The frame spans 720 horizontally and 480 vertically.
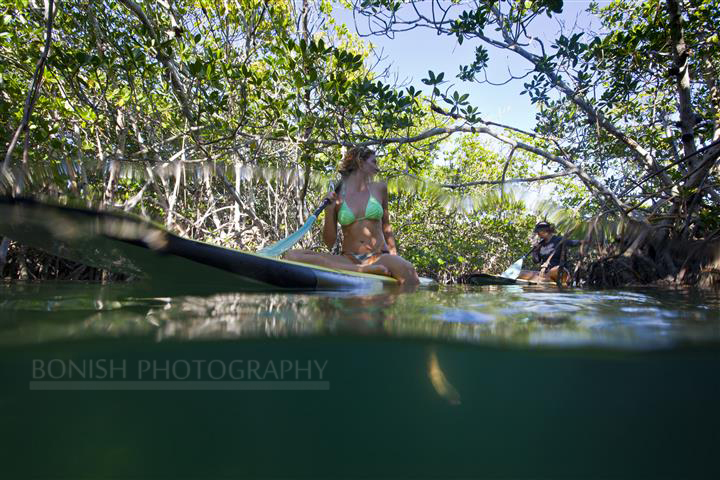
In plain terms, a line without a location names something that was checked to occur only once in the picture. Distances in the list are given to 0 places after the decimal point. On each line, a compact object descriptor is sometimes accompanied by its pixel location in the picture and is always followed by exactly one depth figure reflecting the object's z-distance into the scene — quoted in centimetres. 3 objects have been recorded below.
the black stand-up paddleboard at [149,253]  222
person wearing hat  620
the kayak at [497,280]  625
